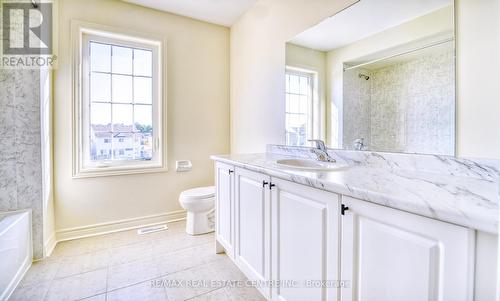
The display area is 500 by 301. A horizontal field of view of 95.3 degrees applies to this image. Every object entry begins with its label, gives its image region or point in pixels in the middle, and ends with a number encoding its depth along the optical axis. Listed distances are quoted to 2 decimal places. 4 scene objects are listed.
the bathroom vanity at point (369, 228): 0.59
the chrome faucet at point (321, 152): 1.57
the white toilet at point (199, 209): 2.26
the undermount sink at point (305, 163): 1.47
